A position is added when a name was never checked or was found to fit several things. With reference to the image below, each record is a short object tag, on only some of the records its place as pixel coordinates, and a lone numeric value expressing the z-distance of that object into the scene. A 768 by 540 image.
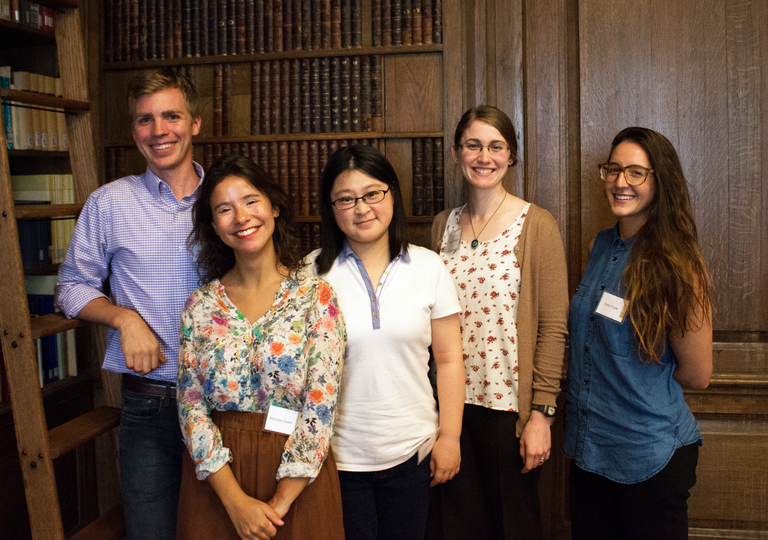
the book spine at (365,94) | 2.44
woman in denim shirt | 1.51
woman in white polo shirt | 1.50
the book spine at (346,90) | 2.45
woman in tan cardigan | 1.75
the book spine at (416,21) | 2.39
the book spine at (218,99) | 2.55
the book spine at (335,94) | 2.46
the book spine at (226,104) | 2.55
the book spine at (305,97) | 2.47
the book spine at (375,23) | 2.40
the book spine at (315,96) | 2.47
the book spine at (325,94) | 2.46
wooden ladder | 1.58
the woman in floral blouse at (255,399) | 1.35
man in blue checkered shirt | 1.70
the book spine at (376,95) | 2.44
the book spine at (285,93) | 2.49
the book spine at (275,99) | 2.50
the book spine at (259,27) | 2.48
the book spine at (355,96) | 2.44
